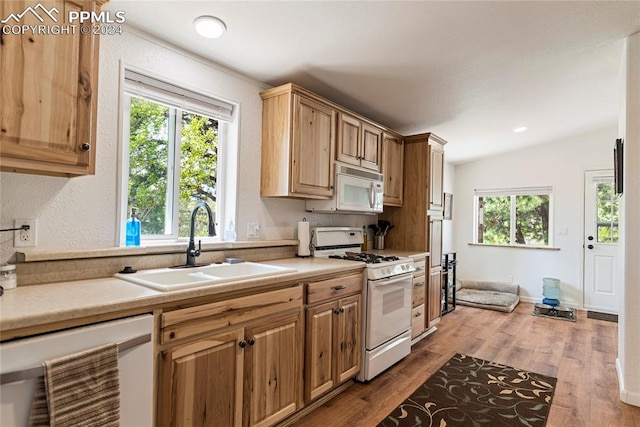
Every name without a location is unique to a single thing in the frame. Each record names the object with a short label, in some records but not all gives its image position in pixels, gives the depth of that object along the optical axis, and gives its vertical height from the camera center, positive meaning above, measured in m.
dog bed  4.89 -1.16
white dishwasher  1.03 -0.50
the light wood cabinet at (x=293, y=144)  2.54 +0.59
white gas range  2.60 -0.67
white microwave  2.96 +0.25
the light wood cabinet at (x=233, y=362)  1.45 -0.72
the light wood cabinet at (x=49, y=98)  1.27 +0.47
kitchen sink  1.58 -0.33
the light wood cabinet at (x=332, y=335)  2.15 -0.80
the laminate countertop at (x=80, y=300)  1.08 -0.33
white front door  4.80 -0.26
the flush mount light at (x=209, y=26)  1.89 +1.10
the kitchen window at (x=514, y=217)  5.43 +0.10
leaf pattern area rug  2.16 -1.28
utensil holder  3.95 -0.26
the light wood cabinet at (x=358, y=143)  3.03 +0.74
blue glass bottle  1.95 -0.10
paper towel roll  2.88 -0.18
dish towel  1.08 -0.60
